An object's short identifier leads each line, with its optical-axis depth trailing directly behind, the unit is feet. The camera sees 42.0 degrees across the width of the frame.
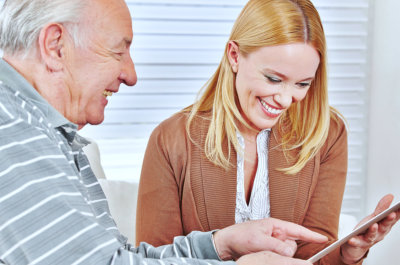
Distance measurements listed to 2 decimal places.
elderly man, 2.49
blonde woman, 4.50
